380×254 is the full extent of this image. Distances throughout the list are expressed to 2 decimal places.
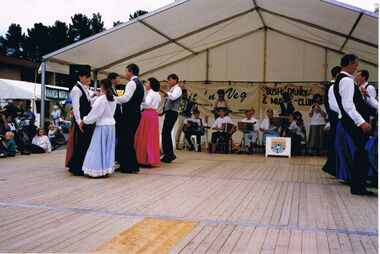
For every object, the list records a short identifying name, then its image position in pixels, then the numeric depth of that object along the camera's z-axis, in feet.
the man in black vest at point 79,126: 18.65
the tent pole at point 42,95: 28.73
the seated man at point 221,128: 34.83
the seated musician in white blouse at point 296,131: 33.83
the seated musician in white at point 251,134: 34.68
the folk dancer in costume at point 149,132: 22.03
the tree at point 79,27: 133.90
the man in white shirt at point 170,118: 24.56
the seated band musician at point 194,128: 35.22
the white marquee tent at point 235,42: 27.43
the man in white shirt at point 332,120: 19.06
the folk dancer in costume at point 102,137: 17.94
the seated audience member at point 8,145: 26.76
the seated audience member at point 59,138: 36.04
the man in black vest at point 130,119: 20.08
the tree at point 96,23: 147.44
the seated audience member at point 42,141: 31.07
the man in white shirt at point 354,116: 14.98
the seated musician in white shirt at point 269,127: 34.42
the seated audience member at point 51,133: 35.45
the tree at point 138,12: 155.43
